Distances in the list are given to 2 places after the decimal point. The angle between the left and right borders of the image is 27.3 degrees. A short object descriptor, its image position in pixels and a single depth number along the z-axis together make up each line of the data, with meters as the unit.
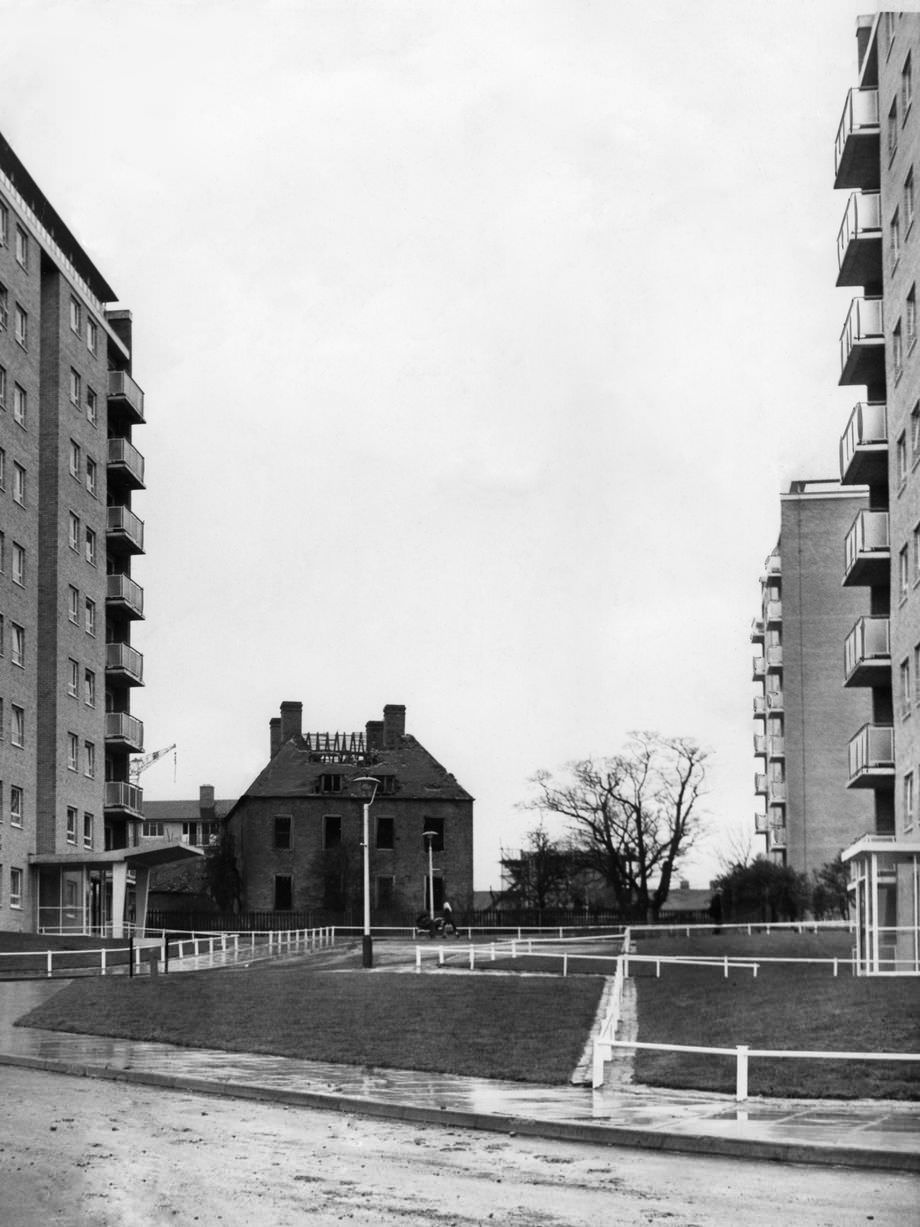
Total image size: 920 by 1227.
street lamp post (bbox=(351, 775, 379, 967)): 49.92
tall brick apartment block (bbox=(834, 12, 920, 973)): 46.28
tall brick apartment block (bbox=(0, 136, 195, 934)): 65.31
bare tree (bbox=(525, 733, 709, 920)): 106.88
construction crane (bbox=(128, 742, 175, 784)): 175.07
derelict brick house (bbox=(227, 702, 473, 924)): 110.56
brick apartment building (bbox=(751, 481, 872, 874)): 99.44
